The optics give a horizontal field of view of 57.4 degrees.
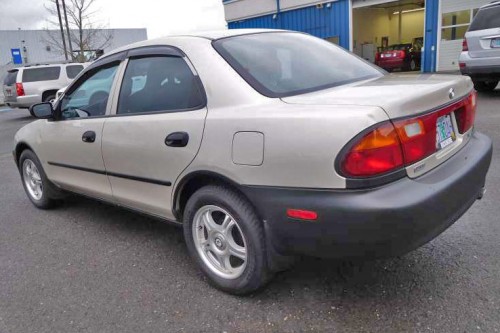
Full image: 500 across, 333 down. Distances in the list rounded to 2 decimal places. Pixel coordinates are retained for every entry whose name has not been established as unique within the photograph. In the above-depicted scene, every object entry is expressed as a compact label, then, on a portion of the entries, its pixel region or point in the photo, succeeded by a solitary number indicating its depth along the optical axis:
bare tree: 29.12
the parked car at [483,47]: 9.00
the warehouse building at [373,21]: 17.59
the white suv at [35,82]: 15.31
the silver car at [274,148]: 2.17
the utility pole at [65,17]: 27.12
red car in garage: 20.91
